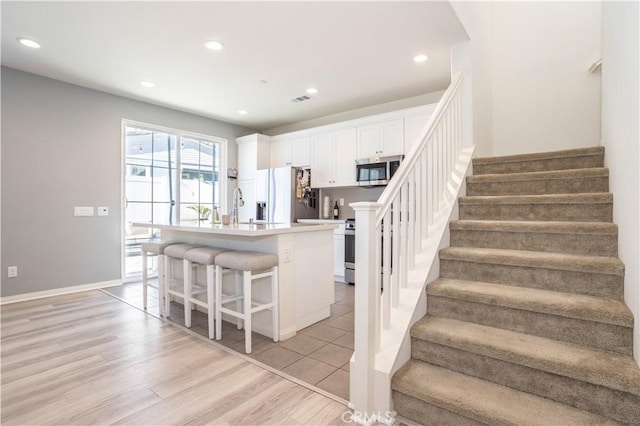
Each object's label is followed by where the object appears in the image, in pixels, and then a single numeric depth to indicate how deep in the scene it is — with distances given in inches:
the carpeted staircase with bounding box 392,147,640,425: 52.1
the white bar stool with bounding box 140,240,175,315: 126.9
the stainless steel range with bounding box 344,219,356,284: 182.2
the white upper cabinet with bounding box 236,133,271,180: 228.7
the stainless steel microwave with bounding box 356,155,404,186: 173.2
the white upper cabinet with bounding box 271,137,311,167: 214.5
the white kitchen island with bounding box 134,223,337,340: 103.0
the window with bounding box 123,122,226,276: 188.1
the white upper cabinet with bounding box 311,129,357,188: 193.0
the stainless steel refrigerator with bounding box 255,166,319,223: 205.3
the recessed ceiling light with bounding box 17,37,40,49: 119.9
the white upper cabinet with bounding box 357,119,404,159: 173.8
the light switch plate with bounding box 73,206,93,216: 164.1
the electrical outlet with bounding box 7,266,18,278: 144.9
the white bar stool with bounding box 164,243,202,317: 117.7
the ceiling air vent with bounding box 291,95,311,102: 184.5
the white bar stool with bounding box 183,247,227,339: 103.7
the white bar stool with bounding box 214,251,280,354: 93.0
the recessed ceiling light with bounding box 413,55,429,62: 135.1
